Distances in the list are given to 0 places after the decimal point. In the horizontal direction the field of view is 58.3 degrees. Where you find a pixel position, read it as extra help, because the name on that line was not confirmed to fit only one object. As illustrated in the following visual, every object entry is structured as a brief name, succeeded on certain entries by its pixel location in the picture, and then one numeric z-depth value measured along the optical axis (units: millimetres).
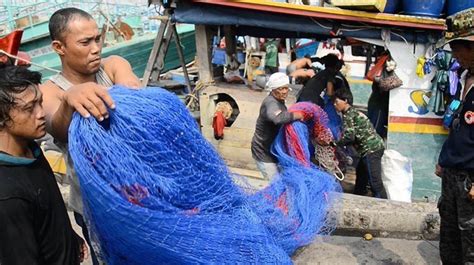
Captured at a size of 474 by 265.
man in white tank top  1809
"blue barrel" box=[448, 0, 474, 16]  5527
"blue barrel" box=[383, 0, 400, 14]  5883
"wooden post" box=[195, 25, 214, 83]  6887
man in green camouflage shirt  5652
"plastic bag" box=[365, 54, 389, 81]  6254
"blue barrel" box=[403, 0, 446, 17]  5734
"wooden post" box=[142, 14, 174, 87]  7316
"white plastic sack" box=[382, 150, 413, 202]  5887
